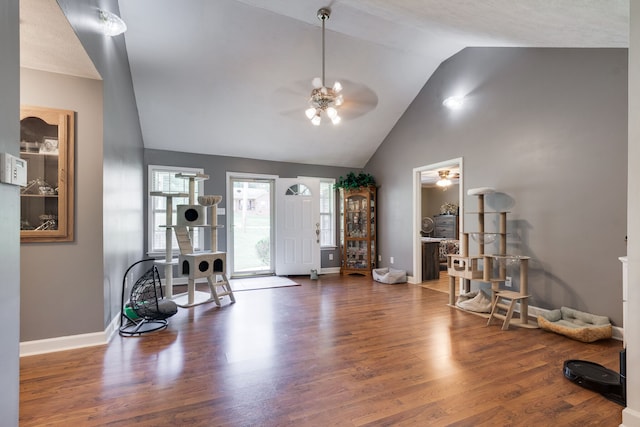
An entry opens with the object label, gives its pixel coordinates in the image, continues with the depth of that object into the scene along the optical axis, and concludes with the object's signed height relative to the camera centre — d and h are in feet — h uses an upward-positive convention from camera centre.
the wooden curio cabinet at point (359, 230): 20.71 -0.98
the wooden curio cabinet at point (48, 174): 8.48 +1.22
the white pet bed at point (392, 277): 17.89 -3.63
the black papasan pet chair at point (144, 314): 10.28 -3.36
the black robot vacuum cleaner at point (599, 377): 6.25 -3.59
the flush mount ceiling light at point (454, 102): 14.63 +5.55
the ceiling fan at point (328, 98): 11.65 +6.15
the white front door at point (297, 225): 20.12 -0.63
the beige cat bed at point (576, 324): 9.12 -3.50
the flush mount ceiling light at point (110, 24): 8.32 +5.38
